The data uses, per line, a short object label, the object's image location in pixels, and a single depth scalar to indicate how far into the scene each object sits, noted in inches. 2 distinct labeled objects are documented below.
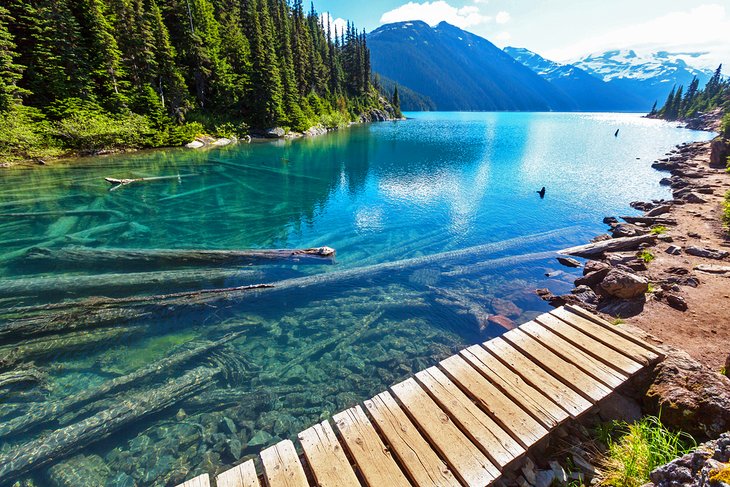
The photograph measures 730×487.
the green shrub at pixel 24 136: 1325.0
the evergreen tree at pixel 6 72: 1379.2
